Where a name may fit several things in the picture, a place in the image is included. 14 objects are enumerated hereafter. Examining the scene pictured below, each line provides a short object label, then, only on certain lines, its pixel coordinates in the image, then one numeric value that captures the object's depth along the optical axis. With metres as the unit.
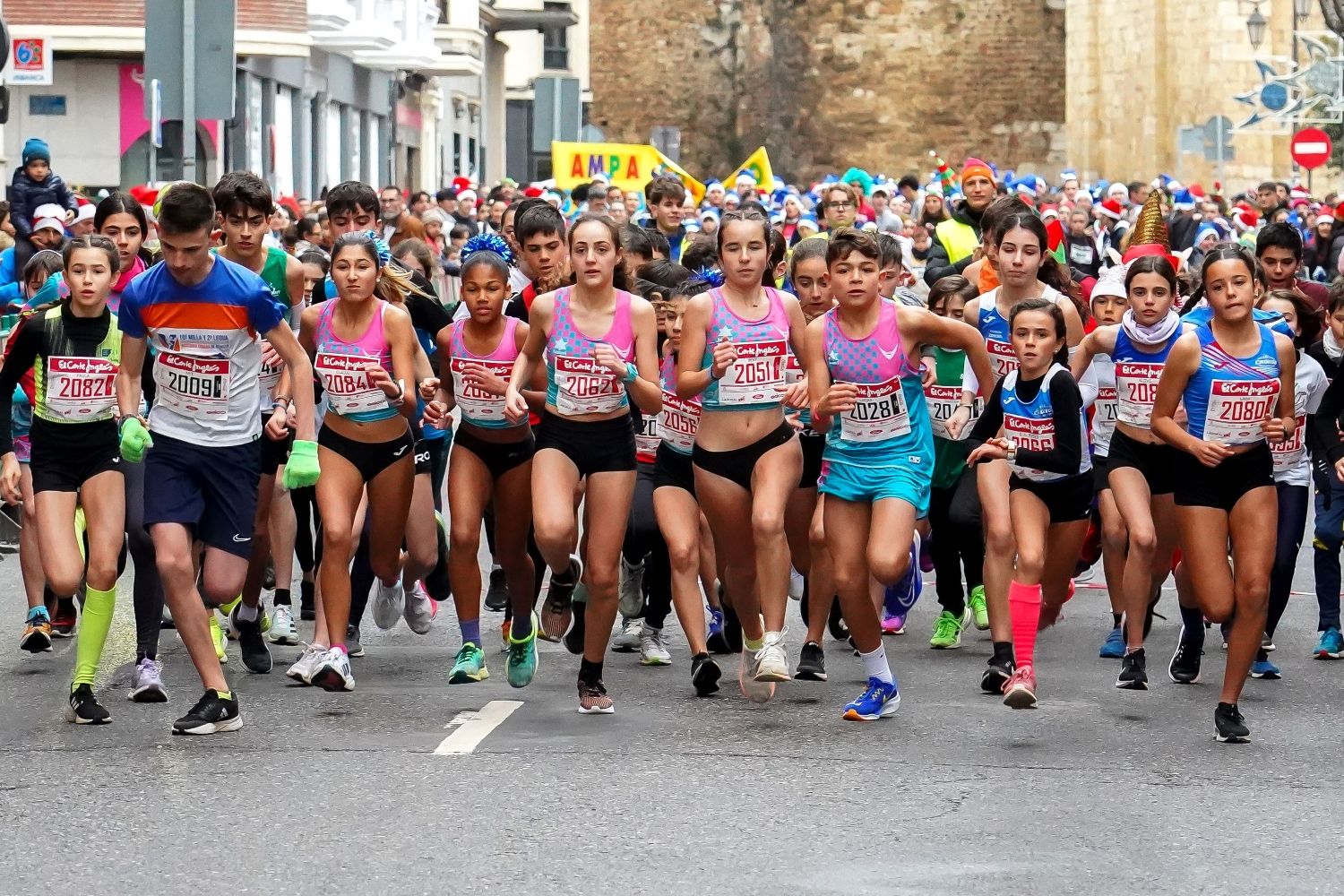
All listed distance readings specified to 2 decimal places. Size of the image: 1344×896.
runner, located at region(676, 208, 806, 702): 18.14
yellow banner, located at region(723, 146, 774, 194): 60.06
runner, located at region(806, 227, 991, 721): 17.83
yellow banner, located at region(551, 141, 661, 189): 63.47
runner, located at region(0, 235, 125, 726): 17.64
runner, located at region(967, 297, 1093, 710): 18.98
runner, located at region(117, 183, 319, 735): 17.27
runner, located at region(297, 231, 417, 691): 18.80
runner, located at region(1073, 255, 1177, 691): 19.58
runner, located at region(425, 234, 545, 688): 19.09
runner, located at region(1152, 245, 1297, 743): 17.47
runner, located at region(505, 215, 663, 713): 18.02
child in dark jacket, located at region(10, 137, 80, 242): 36.94
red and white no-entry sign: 75.56
